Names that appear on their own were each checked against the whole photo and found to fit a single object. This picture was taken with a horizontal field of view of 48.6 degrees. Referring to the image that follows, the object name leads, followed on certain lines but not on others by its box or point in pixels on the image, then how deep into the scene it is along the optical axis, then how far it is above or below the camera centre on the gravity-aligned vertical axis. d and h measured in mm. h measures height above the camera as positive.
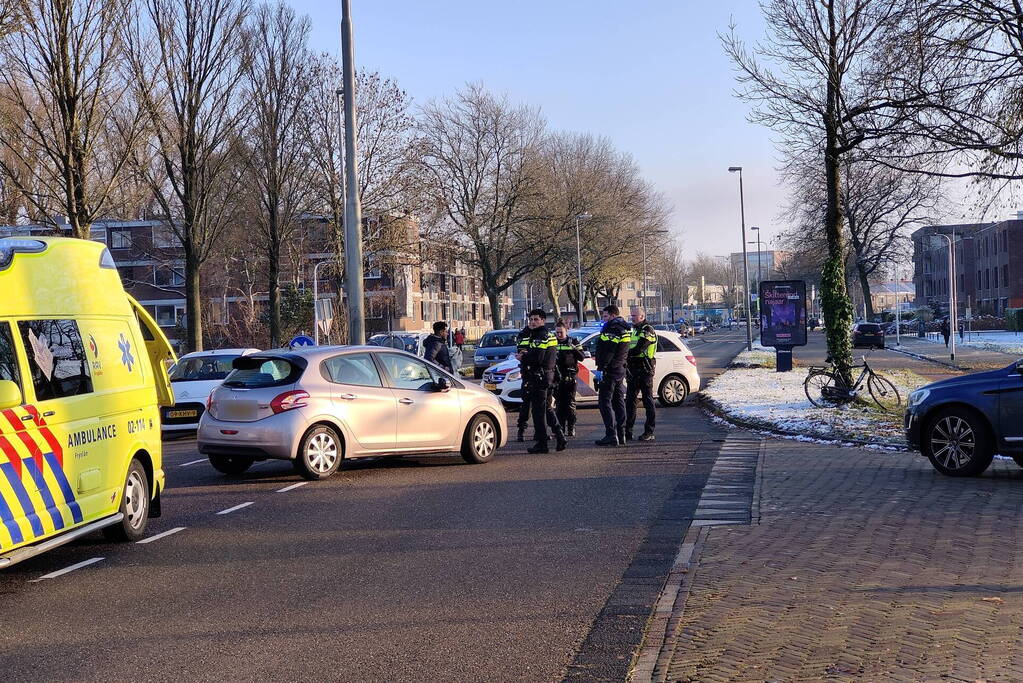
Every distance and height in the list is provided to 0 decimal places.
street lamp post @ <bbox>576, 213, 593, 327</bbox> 52606 +3614
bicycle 19969 -1470
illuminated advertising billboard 30875 -159
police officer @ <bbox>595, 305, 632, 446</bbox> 15266 -731
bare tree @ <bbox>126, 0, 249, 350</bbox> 25953 +4903
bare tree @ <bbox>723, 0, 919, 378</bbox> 17875 +3433
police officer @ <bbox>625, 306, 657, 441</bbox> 15820 -714
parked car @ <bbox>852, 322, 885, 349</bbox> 57906 -1471
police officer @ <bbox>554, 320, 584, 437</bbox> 16203 -929
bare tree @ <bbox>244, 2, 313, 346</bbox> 33000 +5771
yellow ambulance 7188 -505
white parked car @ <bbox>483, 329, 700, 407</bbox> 22875 -1251
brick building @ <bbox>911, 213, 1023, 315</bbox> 91938 +3176
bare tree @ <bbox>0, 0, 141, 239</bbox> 21203 +4450
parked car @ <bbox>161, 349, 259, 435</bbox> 18594 -1042
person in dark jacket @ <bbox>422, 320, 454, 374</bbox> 18594 -461
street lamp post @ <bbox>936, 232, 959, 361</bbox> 43150 +712
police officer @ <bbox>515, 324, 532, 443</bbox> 14992 -988
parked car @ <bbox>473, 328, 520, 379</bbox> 35688 -965
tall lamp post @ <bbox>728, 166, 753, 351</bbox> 52816 +4360
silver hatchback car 12320 -989
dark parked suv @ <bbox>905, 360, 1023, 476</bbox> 11039 -1175
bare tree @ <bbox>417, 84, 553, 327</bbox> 51125 +6210
